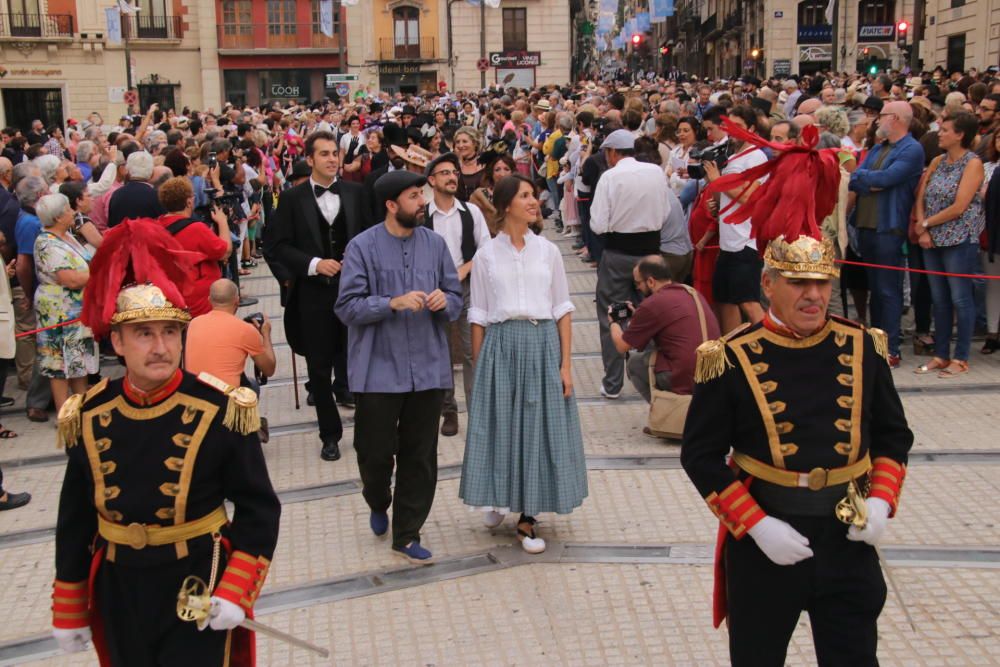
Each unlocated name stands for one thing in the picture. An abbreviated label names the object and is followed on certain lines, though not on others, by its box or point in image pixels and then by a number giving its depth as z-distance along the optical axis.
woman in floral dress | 8.37
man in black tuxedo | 7.58
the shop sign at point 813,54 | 54.38
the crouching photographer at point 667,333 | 7.65
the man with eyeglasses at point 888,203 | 9.18
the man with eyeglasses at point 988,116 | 10.05
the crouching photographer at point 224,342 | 6.81
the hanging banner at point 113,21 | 44.12
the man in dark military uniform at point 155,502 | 3.42
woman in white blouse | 5.97
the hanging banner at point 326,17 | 46.03
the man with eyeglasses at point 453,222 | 7.88
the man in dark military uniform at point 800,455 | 3.55
